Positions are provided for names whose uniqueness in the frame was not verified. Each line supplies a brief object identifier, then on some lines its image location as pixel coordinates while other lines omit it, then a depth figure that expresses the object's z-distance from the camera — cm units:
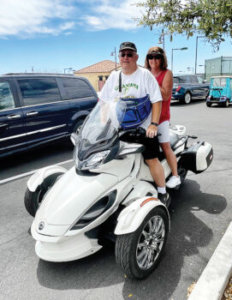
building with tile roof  5434
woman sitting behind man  300
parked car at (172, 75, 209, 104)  1577
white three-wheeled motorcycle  210
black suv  497
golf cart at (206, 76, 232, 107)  1410
